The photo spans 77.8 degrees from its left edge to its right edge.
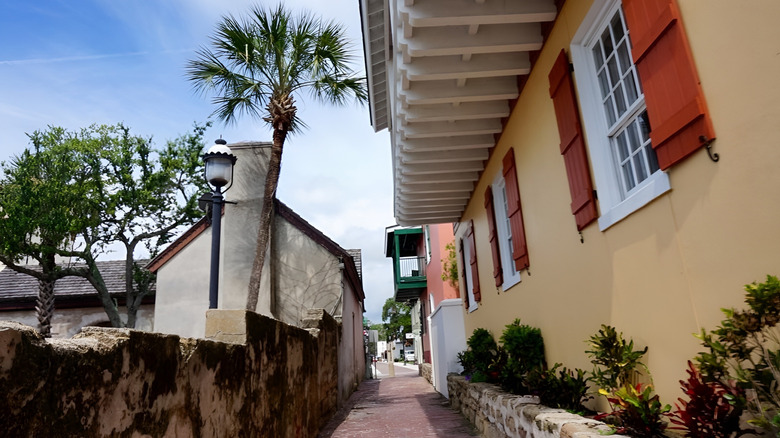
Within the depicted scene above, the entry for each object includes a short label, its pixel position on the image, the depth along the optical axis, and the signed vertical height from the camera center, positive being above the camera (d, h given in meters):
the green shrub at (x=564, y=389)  3.87 -0.38
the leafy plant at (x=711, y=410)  2.16 -0.34
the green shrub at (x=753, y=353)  1.96 -0.09
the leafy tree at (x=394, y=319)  68.00 +4.72
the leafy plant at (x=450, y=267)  12.87 +2.12
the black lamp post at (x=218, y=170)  5.93 +2.35
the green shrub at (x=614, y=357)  3.10 -0.12
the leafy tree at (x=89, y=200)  13.16 +4.82
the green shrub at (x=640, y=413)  2.66 -0.41
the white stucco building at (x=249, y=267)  12.05 +2.27
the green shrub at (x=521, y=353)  5.08 -0.10
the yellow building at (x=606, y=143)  2.20 +1.24
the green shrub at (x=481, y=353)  6.96 -0.10
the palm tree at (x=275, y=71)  10.36 +6.19
